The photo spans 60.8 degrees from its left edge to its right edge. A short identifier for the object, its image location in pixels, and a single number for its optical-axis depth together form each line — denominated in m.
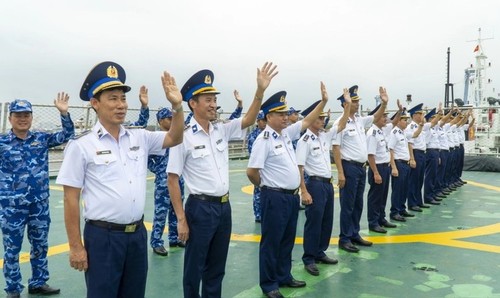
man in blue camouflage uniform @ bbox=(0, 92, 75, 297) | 3.87
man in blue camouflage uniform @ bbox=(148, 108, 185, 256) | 5.43
